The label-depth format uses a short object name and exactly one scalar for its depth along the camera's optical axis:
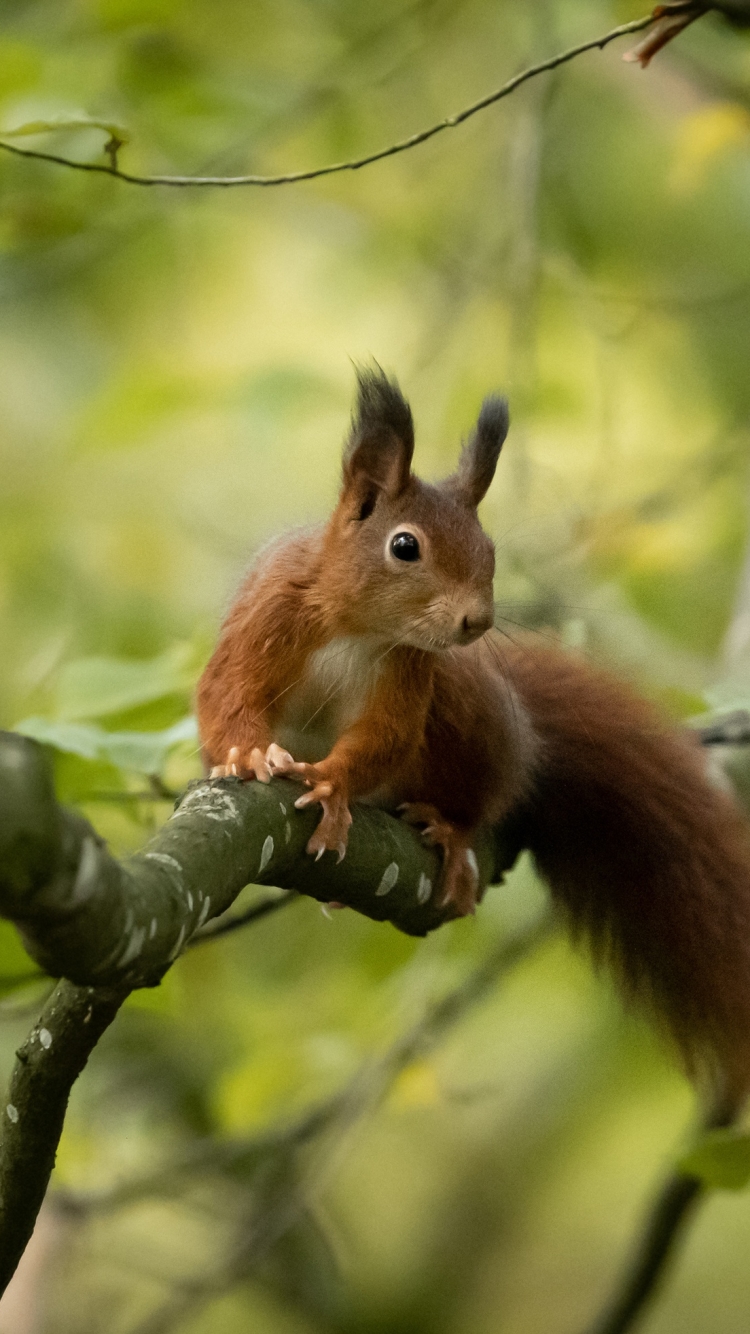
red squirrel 5.80
